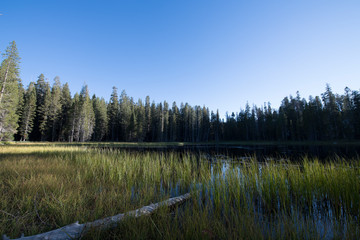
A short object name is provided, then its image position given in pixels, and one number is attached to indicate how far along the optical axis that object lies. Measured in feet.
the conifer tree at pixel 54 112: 136.15
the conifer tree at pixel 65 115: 142.42
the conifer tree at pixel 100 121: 169.07
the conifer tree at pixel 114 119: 184.96
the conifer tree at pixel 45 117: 133.39
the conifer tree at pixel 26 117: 119.14
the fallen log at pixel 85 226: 6.59
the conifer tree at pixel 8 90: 69.56
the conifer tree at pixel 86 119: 135.10
